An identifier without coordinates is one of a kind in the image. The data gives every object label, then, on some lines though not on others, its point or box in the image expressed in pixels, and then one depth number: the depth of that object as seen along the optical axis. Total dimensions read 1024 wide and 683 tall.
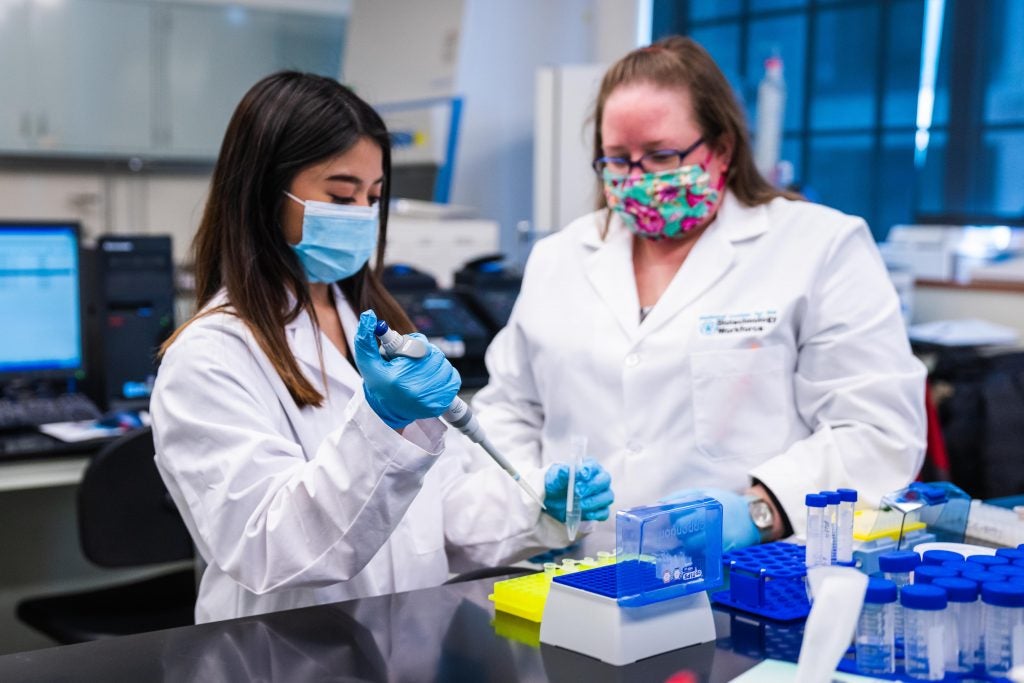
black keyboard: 2.37
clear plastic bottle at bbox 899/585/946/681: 0.87
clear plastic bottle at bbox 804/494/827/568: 1.07
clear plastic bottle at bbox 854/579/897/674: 0.88
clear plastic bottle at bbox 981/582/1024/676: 0.86
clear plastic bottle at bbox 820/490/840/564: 1.08
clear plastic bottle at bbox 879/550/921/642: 0.95
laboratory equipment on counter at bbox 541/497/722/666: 0.97
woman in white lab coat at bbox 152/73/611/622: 1.12
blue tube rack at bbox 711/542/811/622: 1.07
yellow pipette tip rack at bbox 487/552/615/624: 1.07
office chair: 2.00
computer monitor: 2.49
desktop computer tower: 2.55
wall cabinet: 4.41
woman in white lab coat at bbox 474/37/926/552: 1.57
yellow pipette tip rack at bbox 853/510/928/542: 1.16
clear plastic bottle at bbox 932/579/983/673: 0.88
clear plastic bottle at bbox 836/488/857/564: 1.08
